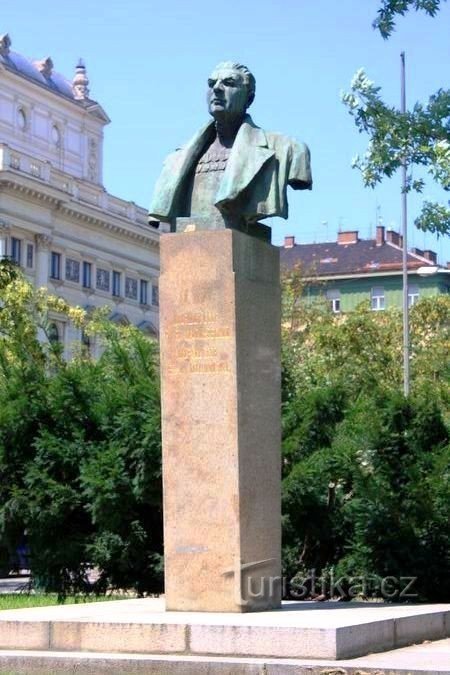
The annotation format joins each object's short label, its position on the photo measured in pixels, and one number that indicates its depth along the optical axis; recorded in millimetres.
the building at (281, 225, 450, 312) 86812
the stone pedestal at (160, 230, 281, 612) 12633
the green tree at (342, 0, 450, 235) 17406
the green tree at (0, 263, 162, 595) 17656
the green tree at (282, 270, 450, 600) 17141
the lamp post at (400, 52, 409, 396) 36969
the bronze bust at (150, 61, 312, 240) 13031
